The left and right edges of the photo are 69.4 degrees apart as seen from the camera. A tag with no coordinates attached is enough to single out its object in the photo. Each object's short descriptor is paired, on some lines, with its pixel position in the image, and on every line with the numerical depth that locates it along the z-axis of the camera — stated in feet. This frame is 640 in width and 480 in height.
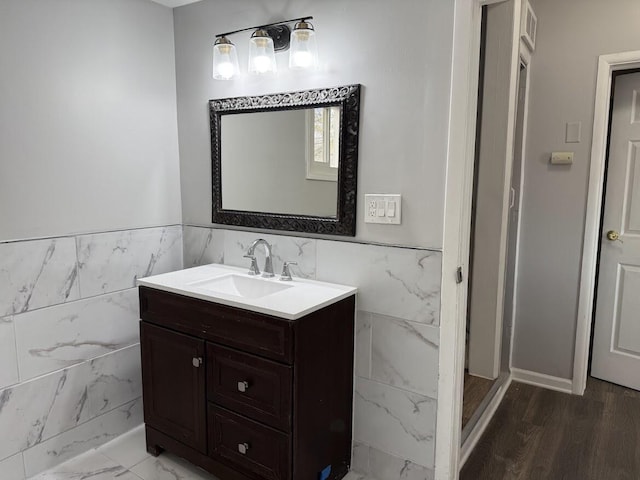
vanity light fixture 6.53
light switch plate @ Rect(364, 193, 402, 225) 6.29
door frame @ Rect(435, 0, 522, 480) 5.63
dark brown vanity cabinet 5.75
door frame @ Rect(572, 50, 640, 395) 8.52
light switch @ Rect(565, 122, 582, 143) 8.89
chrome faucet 7.32
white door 9.09
